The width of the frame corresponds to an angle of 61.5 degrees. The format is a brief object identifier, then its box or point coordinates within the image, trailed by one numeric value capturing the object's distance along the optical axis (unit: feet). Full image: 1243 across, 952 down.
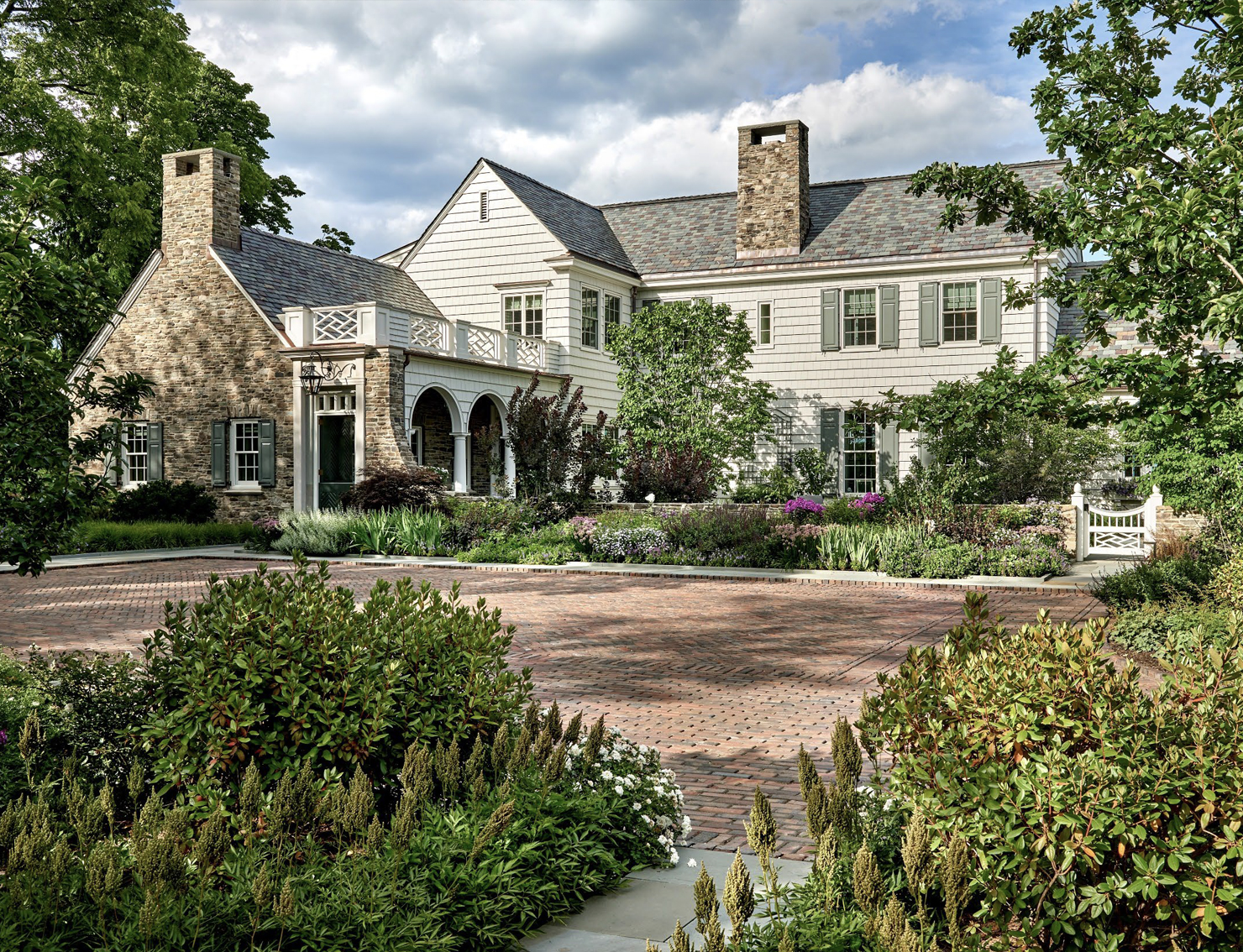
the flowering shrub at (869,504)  72.43
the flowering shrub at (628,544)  67.15
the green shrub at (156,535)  71.37
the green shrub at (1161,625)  27.55
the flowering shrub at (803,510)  67.21
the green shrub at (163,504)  81.82
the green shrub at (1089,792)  9.64
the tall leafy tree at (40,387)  19.08
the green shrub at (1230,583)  29.22
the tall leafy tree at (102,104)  81.10
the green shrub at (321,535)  71.41
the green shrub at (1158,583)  35.99
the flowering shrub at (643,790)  14.90
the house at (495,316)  80.48
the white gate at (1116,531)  65.72
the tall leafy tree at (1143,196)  21.39
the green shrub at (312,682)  14.08
